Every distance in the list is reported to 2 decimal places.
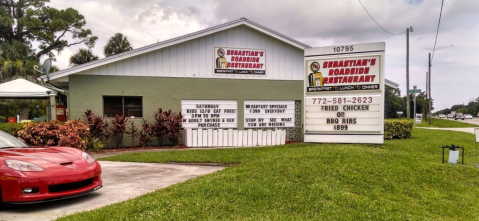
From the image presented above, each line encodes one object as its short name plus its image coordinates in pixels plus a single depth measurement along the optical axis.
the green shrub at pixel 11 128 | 11.14
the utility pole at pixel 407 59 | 24.27
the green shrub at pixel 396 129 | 16.00
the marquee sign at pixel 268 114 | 14.88
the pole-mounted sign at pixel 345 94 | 10.02
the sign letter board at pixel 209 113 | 14.20
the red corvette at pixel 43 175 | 4.57
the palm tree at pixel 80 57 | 30.70
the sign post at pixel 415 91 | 27.52
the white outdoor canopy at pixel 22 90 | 13.30
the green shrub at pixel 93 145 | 12.09
